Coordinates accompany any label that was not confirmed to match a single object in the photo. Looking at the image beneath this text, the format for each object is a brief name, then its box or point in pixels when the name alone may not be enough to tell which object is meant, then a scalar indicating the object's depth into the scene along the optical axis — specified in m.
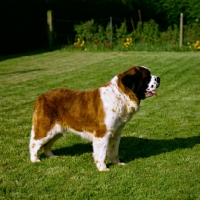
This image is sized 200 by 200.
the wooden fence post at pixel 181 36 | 21.00
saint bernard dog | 5.12
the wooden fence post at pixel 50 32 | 22.05
